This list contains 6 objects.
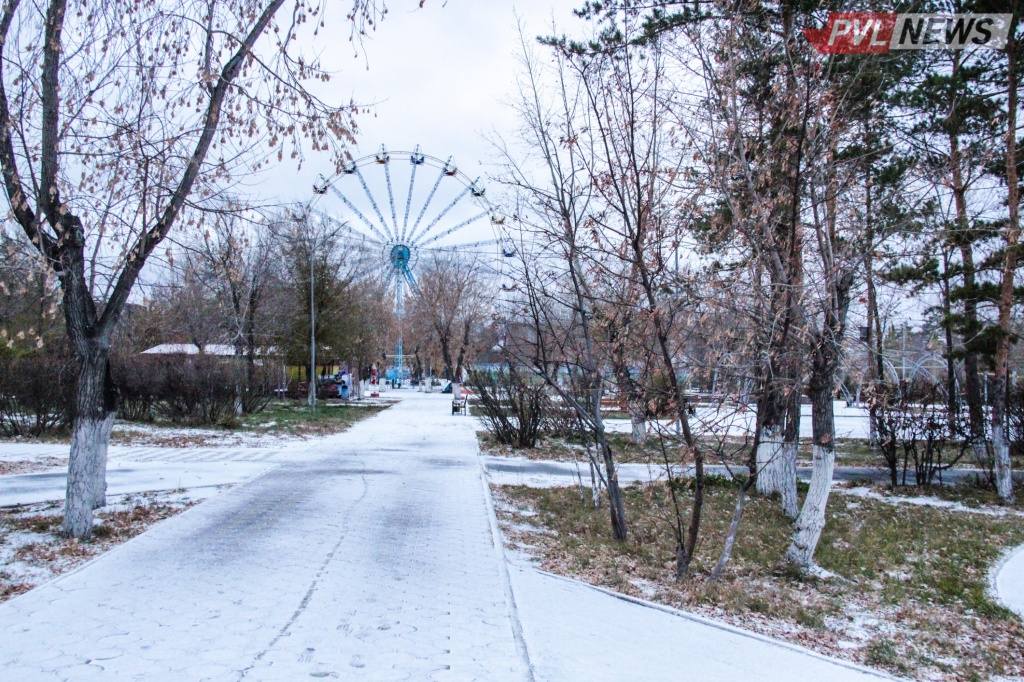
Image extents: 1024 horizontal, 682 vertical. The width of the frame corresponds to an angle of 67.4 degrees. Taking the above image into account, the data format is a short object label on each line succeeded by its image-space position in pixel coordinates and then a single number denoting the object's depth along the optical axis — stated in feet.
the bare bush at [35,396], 51.98
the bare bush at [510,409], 56.54
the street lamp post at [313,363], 91.20
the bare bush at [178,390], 65.41
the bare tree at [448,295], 171.53
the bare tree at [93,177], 21.36
